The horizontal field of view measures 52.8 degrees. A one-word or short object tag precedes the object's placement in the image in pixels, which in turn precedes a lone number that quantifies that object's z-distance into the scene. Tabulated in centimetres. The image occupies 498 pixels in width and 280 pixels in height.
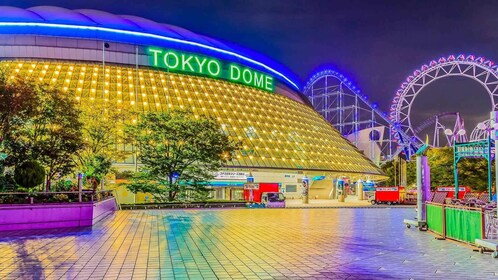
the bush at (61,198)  2100
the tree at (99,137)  3175
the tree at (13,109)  2188
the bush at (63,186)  2676
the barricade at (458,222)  1427
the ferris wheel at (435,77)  6969
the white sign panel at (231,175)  5184
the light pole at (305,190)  4941
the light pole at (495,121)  1321
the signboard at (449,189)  5040
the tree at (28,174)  2066
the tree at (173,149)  3703
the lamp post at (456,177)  3428
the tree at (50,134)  2497
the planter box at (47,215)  1841
